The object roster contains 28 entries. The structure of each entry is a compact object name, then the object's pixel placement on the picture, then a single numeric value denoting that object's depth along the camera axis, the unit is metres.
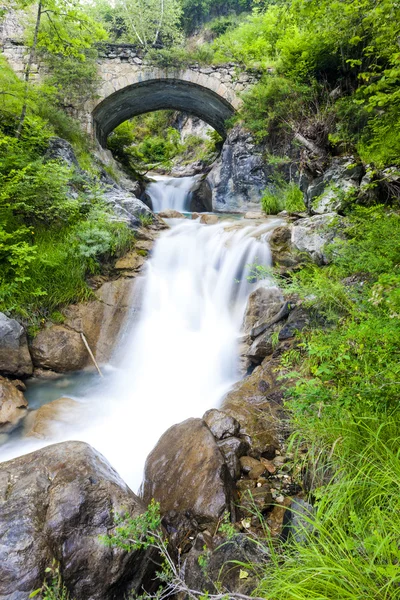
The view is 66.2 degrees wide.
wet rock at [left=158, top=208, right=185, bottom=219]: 9.25
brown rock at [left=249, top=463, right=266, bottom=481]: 2.43
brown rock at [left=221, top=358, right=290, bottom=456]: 2.78
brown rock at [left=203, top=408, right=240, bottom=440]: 2.76
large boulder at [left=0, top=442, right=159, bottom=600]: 1.53
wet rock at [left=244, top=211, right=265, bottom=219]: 8.17
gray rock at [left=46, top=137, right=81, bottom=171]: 6.54
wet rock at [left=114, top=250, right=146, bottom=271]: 5.66
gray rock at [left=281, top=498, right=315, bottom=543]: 1.57
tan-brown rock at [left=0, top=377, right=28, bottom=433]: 3.44
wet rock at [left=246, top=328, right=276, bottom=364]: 3.91
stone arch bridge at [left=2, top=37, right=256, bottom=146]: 9.32
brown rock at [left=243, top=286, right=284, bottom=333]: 4.52
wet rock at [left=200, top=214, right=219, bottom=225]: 8.22
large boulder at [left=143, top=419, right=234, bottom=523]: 2.15
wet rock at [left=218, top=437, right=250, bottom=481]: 2.45
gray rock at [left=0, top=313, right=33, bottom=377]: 3.94
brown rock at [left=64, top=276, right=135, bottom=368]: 4.73
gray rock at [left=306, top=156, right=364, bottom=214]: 5.02
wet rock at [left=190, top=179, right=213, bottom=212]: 11.23
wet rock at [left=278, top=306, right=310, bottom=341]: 3.63
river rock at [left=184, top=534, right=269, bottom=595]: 1.51
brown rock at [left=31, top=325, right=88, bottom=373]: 4.30
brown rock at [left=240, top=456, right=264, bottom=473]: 2.49
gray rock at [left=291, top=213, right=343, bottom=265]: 4.36
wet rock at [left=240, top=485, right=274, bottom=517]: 2.17
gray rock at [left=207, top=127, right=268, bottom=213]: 9.49
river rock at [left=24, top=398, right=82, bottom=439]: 3.38
